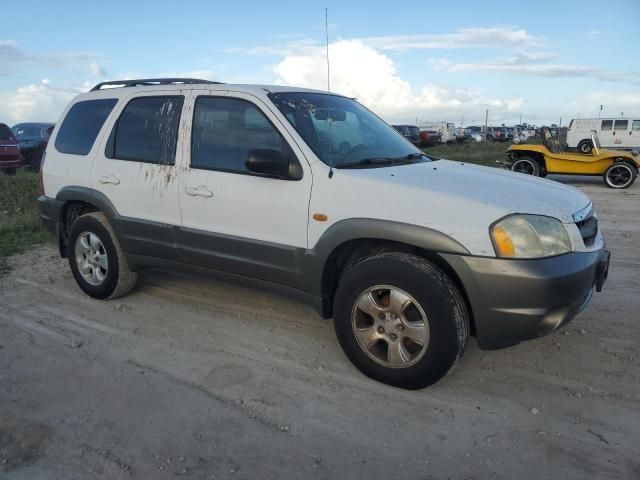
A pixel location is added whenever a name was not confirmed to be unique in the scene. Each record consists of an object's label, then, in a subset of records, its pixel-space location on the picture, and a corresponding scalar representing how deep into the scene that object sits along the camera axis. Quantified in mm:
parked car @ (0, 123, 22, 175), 14445
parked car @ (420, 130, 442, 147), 32469
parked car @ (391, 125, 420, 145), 29341
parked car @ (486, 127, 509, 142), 41781
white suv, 3051
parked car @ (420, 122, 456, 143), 37062
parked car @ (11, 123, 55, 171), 16453
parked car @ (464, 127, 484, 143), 40650
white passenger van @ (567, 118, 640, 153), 24219
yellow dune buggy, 13265
